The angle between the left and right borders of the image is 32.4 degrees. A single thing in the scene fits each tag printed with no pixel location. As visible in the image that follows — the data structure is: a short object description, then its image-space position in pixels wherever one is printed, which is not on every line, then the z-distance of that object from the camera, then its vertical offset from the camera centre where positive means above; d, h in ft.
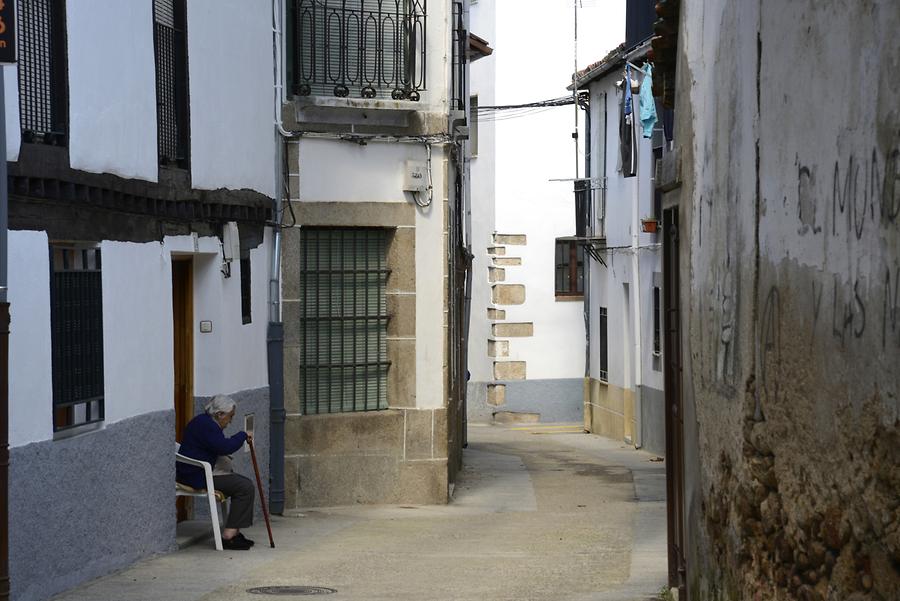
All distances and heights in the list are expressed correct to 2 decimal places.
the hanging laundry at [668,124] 69.02 +6.20
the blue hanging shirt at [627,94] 84.02 +9.28
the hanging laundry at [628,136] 84.38 +6.99
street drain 34.14 -7.20
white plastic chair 40.63 -5.95
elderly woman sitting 41.04 -5.49
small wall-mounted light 45.65 +0.67
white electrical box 52.49 +2.93
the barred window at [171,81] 40.57 +5.02
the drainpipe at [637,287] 83.97 -1.33
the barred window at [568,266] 111.14 -0.19
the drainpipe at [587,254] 98.26 +0.59
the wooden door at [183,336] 44.57 -1.97
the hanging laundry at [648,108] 73.97 +7.39
